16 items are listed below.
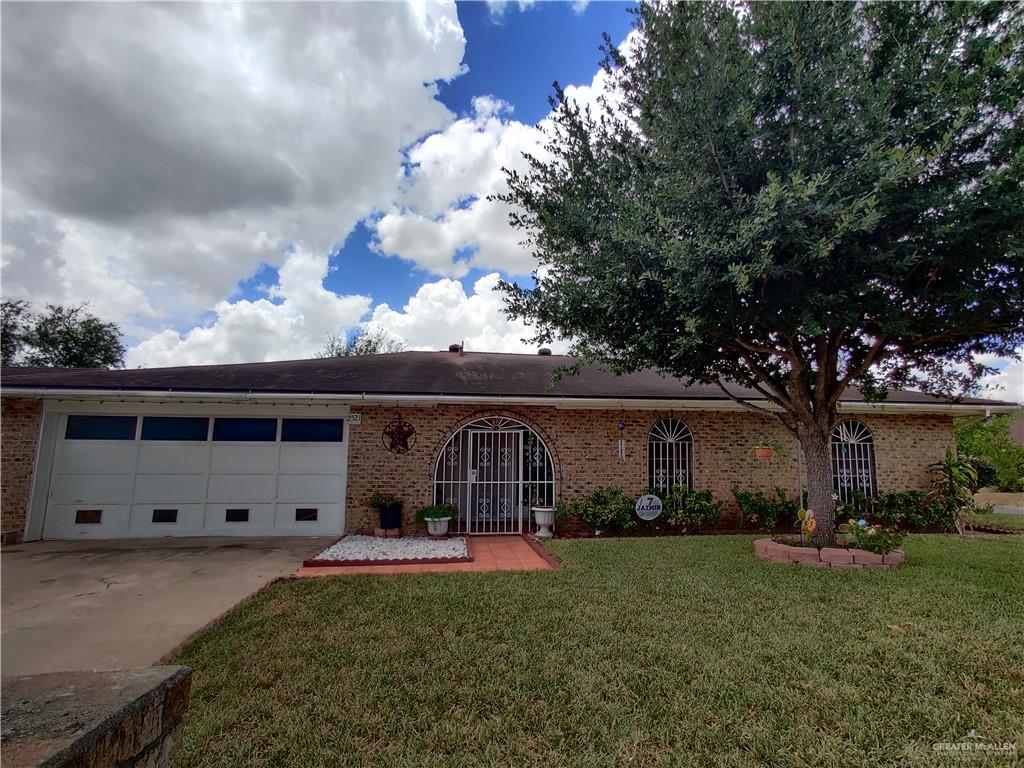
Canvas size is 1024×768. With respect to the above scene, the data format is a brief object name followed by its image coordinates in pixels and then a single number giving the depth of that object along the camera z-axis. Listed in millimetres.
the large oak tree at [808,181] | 5102
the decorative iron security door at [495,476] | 10062
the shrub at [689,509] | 9562
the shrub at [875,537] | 6609
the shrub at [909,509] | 10141
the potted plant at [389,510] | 9242
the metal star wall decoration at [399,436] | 9578
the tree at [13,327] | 22781
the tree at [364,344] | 32125
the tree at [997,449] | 18578
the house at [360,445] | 8992
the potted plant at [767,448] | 10078
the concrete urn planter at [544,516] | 9445
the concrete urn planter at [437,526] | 9125
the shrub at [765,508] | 9883
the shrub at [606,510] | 9250
